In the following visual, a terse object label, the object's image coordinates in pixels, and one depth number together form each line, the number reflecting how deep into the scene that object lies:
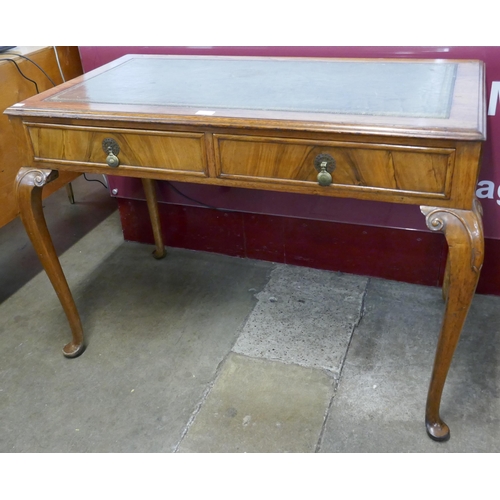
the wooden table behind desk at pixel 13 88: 1.83
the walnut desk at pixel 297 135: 1.12
